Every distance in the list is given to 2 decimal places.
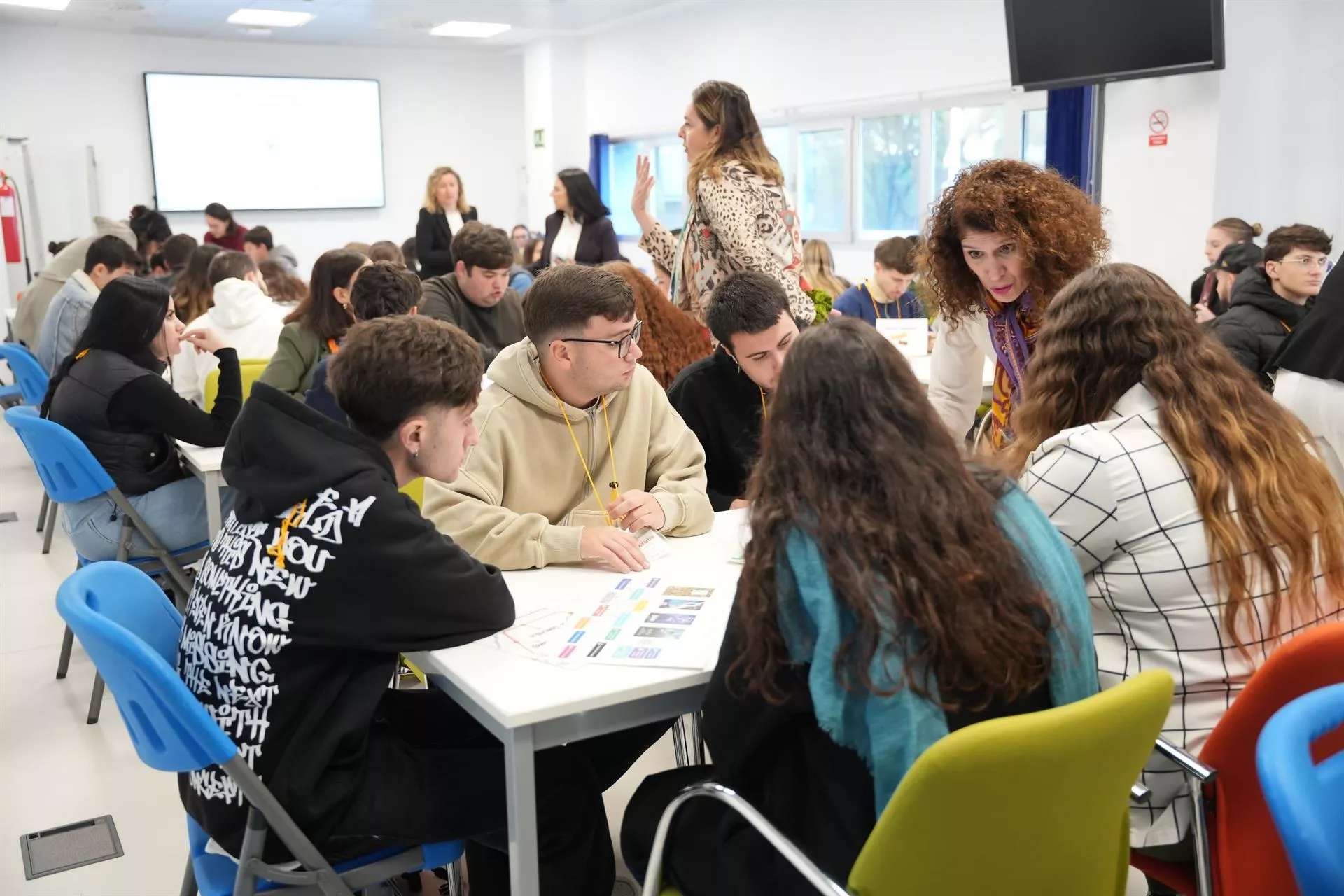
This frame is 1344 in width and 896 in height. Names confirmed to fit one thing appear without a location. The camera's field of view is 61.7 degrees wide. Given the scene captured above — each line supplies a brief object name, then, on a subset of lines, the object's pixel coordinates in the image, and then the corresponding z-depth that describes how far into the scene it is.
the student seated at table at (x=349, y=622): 1.54
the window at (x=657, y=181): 10.95
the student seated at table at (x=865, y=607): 1.23
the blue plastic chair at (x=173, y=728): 1.43
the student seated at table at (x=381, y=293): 3.35
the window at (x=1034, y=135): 7.50
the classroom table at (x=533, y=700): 1.52
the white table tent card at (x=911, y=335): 4.52
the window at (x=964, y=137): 7.81
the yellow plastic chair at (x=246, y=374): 3.84
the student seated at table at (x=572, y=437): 2.22
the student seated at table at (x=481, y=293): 4.22
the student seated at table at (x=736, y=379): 2.63
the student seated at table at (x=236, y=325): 4.32
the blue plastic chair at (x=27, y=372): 4.73
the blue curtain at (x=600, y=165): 11.48
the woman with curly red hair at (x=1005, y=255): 2.54
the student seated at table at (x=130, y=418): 3.36
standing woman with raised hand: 3.60
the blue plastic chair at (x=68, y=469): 3.08
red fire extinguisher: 9.91
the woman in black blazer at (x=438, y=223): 6.79
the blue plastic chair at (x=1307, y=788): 0.99
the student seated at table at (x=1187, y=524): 1.57
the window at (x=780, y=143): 9.54
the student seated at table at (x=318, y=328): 3.74
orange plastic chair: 1.38
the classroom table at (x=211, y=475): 3.24
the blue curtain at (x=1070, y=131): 6.60
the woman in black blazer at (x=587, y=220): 6.10
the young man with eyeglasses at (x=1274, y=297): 4.05
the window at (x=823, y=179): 9.09
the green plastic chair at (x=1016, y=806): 1.11
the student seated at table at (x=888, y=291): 4.98
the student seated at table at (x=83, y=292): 5.18
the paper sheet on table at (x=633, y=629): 1.67
